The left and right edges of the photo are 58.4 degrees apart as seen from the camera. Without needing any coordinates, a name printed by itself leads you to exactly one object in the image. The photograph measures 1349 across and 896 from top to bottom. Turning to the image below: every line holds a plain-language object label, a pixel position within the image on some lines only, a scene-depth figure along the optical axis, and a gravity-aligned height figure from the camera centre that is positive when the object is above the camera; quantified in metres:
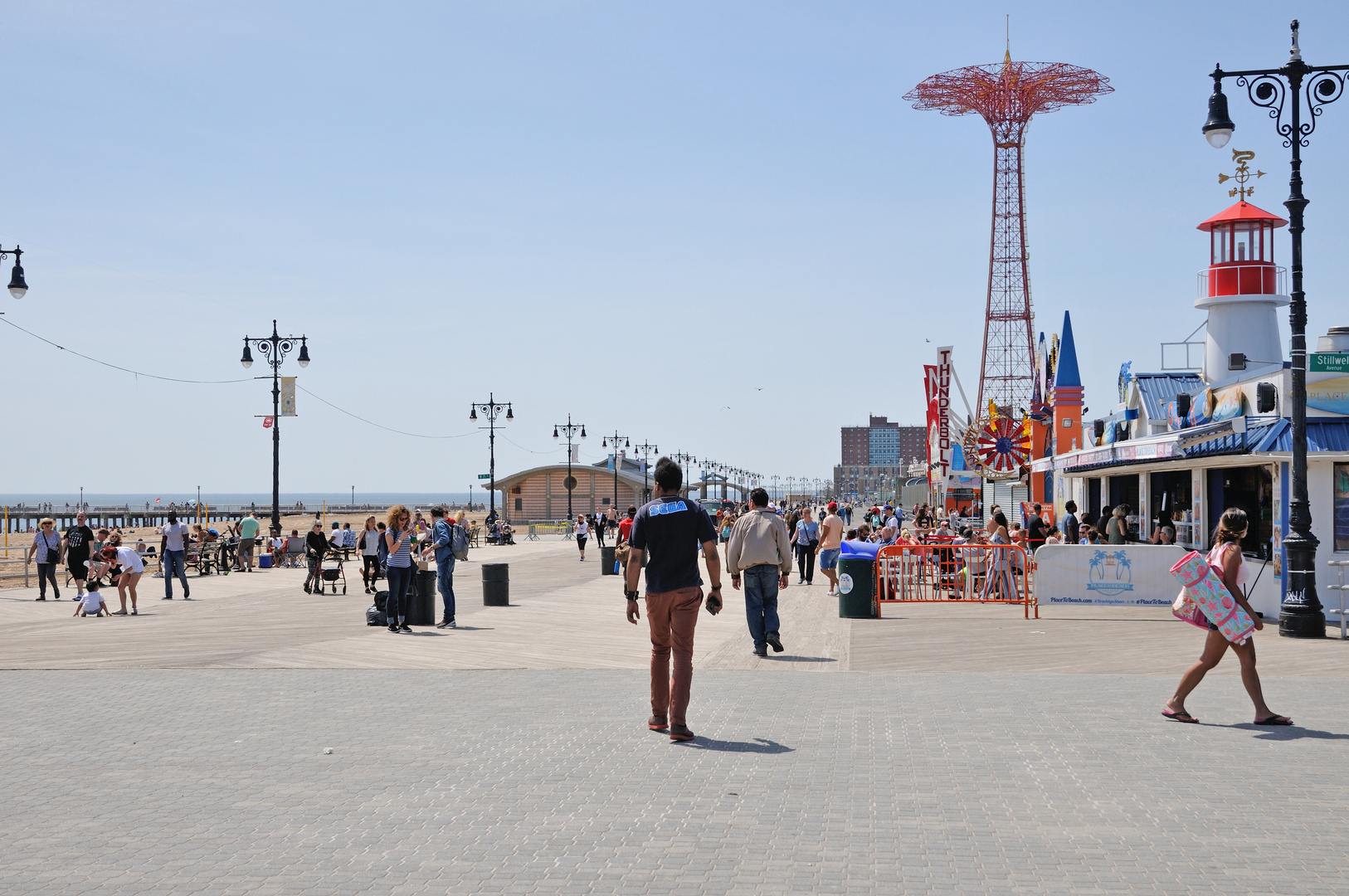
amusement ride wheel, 35.50 +1.64
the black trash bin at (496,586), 19.41 -1.34
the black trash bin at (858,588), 16.98 -1.22
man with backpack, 16.53 -0.75
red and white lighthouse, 23.95 +4.15
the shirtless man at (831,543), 21.02 -0.74
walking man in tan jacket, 13.11 -0.68
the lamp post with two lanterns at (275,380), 35.69 +3.68
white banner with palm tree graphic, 17.39 -1.06
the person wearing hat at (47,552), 21.66 -0.88
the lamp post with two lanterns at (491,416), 59.41 +4.26
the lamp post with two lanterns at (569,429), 70.11 +4.28
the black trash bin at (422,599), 16.31 -1.31
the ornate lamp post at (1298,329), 14.40 +2.08
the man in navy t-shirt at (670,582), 8.48 -0.57
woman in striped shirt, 15.24 -0.92
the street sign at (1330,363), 16.00 +1.84
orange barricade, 19.34 -1.18
